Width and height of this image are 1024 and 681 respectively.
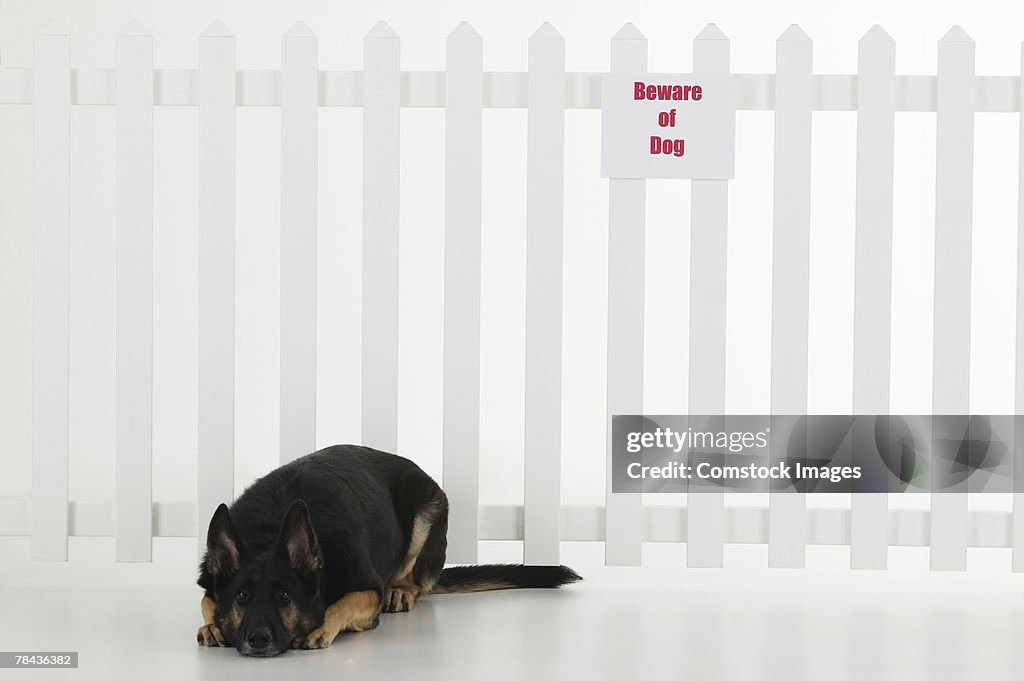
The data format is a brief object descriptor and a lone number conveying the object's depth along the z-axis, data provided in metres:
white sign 4.04
